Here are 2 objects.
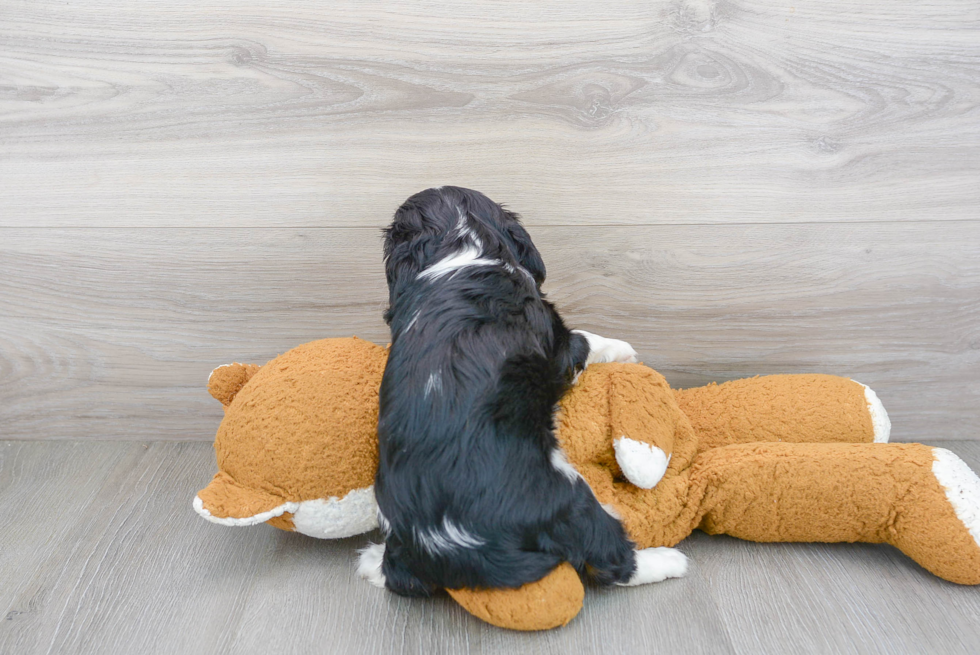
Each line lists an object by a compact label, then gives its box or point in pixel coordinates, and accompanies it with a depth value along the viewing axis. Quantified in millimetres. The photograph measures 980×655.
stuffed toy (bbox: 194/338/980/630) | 1060
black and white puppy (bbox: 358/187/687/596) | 950
